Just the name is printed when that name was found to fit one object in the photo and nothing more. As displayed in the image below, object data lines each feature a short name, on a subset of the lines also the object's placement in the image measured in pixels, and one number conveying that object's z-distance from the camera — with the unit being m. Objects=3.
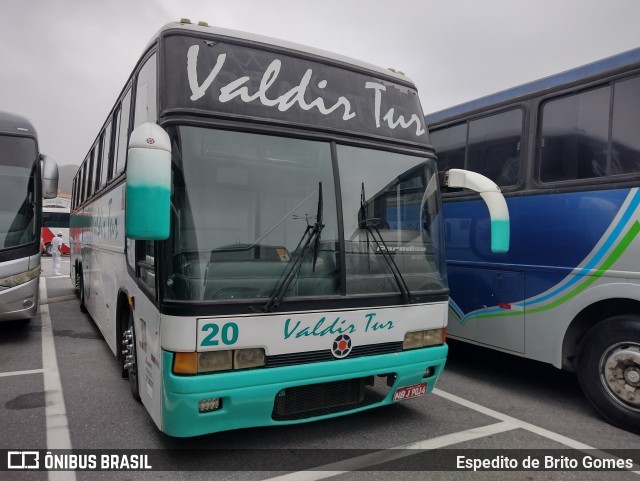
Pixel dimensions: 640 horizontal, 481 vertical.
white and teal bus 3.24
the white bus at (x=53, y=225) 29.78
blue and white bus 4.36
